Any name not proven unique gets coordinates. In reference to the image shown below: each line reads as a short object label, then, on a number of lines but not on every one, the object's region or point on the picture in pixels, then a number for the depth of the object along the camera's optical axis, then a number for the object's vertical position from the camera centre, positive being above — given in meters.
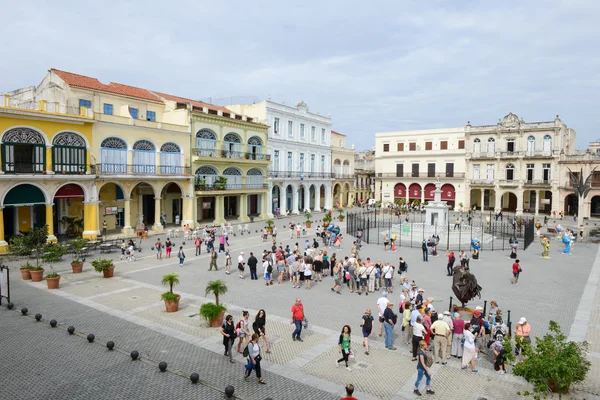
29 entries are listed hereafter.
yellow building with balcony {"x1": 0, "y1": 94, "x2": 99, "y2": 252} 26.10 +1.11
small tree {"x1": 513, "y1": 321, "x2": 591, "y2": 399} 8.14 -3.45
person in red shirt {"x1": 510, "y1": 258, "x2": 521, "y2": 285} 18.83 -3.88
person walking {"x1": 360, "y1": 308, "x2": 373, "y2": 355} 11.54 -3.80
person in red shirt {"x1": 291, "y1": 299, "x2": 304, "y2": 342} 12.30 -3.84
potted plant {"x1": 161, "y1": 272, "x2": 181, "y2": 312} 15.09 -4.09
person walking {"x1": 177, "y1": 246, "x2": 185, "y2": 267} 23.07 -3.85
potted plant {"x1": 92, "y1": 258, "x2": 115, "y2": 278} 20.02 -3.88
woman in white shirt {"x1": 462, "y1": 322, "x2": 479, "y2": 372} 10.56 -4.08
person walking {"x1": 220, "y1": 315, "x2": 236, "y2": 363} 11.23 -3.92
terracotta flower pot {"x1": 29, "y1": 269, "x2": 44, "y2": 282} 19.23 -4.11
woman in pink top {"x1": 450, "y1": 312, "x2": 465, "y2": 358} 11.33 -3.97
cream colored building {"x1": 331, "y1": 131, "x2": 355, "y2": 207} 63.75 +2.42
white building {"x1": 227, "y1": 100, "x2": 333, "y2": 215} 49.62 +3.94
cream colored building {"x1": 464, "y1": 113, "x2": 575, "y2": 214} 52.56 +3.33
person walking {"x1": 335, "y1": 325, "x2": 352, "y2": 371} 10.58 -3.90
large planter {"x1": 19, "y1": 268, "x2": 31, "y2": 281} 19.56 -4.13
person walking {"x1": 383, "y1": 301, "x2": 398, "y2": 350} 11.77 -3.85
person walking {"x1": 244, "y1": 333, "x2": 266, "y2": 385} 9.82 -4.03
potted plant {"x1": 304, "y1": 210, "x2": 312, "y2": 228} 40.67 -3.54
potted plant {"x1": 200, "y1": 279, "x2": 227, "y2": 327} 13.44 -3.99
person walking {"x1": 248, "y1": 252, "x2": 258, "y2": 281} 19.82 -3.78
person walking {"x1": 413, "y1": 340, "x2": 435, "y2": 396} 9.33 -4.04
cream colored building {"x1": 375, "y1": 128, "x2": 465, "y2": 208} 60.56 +3.34
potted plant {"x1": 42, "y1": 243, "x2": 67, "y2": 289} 18.03 -3.41
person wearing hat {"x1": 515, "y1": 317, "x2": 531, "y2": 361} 10.88 -3.74
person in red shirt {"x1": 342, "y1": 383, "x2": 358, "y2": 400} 7.24 -3.49
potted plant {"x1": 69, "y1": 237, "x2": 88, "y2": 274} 21.11 -3.79
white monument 34.66 -2.17
